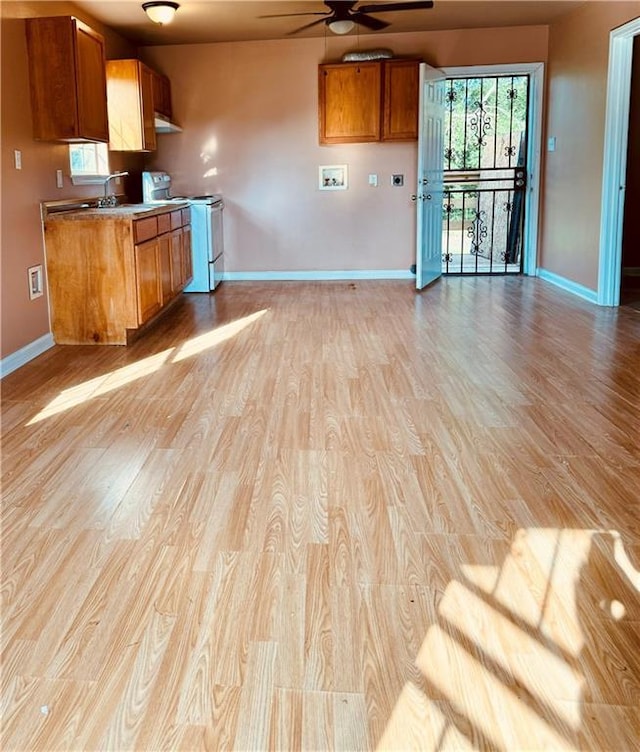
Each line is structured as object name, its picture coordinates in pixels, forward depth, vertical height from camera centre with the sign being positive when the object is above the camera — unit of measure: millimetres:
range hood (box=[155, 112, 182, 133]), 6648 +965
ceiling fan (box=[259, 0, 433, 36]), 5301 +1616
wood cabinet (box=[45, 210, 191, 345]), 4613 -338
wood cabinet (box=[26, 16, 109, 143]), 4441 +943
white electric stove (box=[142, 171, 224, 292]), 6680 -27
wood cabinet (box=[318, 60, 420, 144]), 6898 +1192
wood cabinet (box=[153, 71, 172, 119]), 6550 +1246
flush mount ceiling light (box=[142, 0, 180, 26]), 5312 +1610
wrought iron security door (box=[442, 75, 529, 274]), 7336 +666
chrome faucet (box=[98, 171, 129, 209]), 5617 +217
